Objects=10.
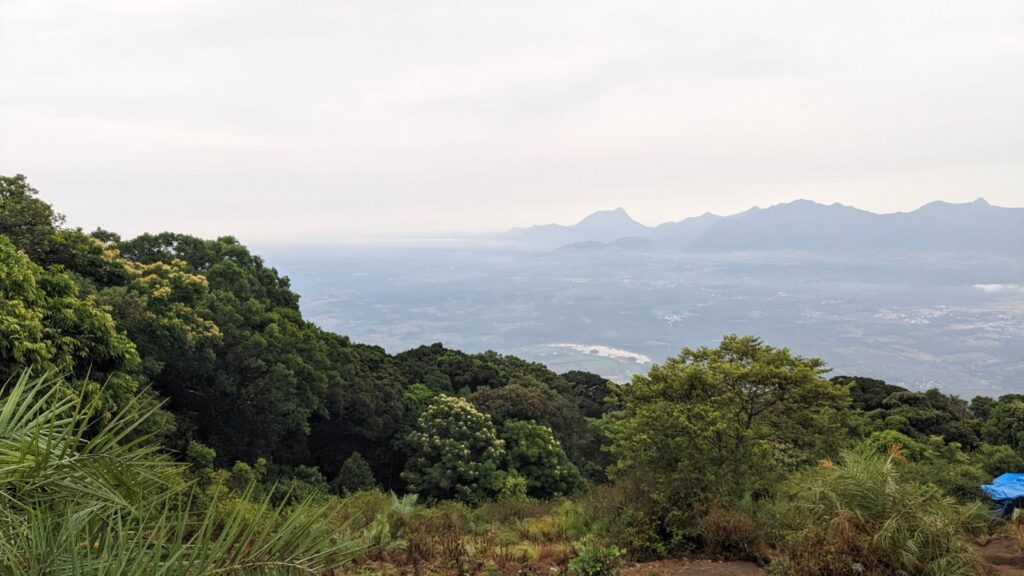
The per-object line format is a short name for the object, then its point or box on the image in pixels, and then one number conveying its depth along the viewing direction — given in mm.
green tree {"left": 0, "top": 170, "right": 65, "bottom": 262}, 11867
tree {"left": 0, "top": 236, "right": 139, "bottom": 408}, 6750
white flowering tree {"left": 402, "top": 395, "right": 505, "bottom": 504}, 15695
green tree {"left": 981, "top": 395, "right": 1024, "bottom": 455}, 14500
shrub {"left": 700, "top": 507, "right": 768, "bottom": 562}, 6230
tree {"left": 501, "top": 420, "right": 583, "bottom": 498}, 16797
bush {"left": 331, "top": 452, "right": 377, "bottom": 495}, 15227
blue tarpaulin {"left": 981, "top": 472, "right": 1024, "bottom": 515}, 9359
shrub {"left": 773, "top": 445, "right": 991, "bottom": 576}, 4883
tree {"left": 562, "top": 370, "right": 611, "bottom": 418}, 29438
